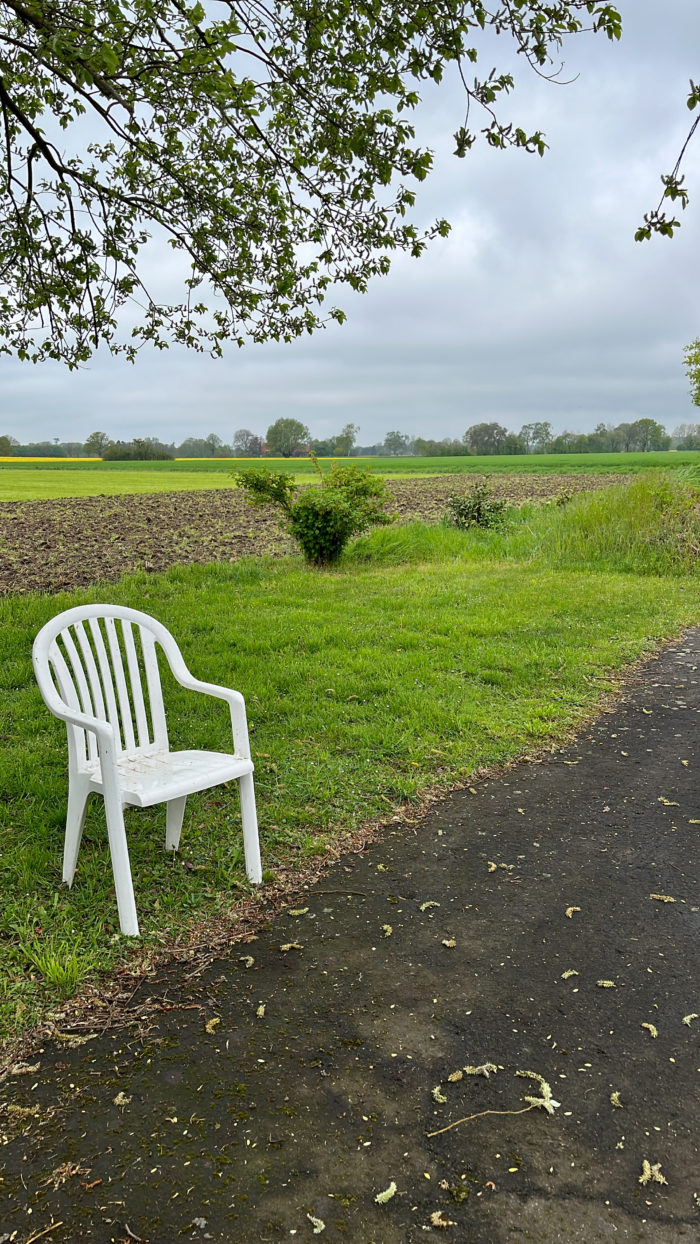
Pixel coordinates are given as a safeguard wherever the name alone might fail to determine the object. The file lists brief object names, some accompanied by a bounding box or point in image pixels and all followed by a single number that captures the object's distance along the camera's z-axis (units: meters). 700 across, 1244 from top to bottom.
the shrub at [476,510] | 16.38
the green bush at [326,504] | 11.77
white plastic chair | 3.28
